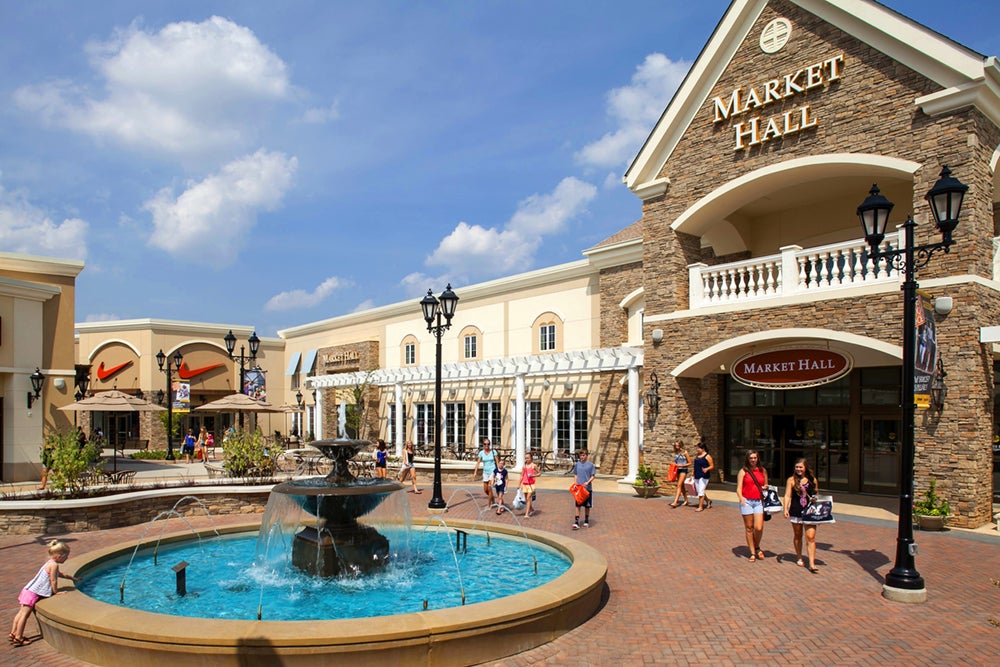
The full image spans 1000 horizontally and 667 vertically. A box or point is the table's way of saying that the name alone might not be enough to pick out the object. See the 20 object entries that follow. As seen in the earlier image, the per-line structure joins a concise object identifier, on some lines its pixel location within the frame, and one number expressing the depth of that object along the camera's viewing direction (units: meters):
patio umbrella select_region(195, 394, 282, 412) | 24.50
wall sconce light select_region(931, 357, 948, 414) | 13.88
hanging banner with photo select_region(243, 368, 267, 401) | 26.20
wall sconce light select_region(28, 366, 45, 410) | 21.12
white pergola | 20.64
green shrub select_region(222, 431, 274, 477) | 18.25
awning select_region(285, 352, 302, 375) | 47.12
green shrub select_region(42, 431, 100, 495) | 14.52
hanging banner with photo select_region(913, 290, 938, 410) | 11.50
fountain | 6.20
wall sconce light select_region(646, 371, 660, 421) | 19.34
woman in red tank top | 11.06
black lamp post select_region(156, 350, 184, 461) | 29.69
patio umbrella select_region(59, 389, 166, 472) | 22.94
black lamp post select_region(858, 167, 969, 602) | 8.95
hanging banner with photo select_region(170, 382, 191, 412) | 38.79
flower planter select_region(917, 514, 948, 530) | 13.48
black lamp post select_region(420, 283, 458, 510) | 16.19
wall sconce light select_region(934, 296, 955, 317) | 13.85
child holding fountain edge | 7.25
